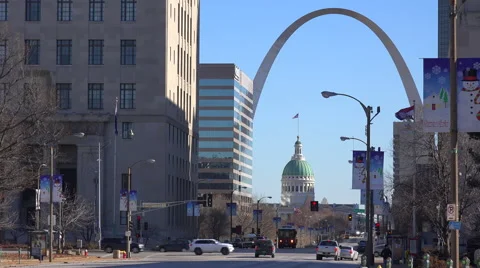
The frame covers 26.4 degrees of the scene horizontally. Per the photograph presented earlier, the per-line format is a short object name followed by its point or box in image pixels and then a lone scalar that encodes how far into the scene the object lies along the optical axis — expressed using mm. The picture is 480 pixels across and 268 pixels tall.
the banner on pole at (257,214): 154350
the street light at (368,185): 65812
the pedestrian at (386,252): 78256
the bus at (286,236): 153125
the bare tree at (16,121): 61812
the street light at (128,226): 90206
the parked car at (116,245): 105000
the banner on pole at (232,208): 138125
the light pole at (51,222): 75250
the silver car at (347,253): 99538
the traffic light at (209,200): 112838
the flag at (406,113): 76562
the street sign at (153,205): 110875
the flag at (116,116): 112650
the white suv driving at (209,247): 103125
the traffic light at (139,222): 111494
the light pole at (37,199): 83062
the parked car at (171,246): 114812
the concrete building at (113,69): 121062
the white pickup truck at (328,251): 96125
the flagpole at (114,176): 119125
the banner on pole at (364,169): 68106
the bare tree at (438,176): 70188
